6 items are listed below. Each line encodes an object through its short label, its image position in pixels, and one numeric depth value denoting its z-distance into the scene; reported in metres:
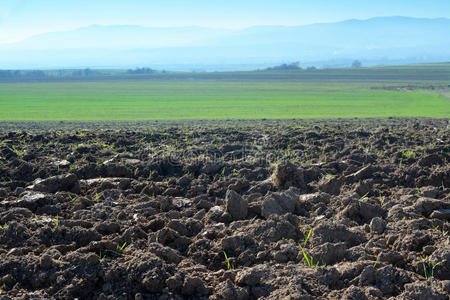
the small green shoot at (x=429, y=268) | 3.72
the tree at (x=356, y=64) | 149.62
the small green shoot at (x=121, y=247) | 4.26
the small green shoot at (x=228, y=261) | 4.06
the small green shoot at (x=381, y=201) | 5.44
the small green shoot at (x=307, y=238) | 4.38
